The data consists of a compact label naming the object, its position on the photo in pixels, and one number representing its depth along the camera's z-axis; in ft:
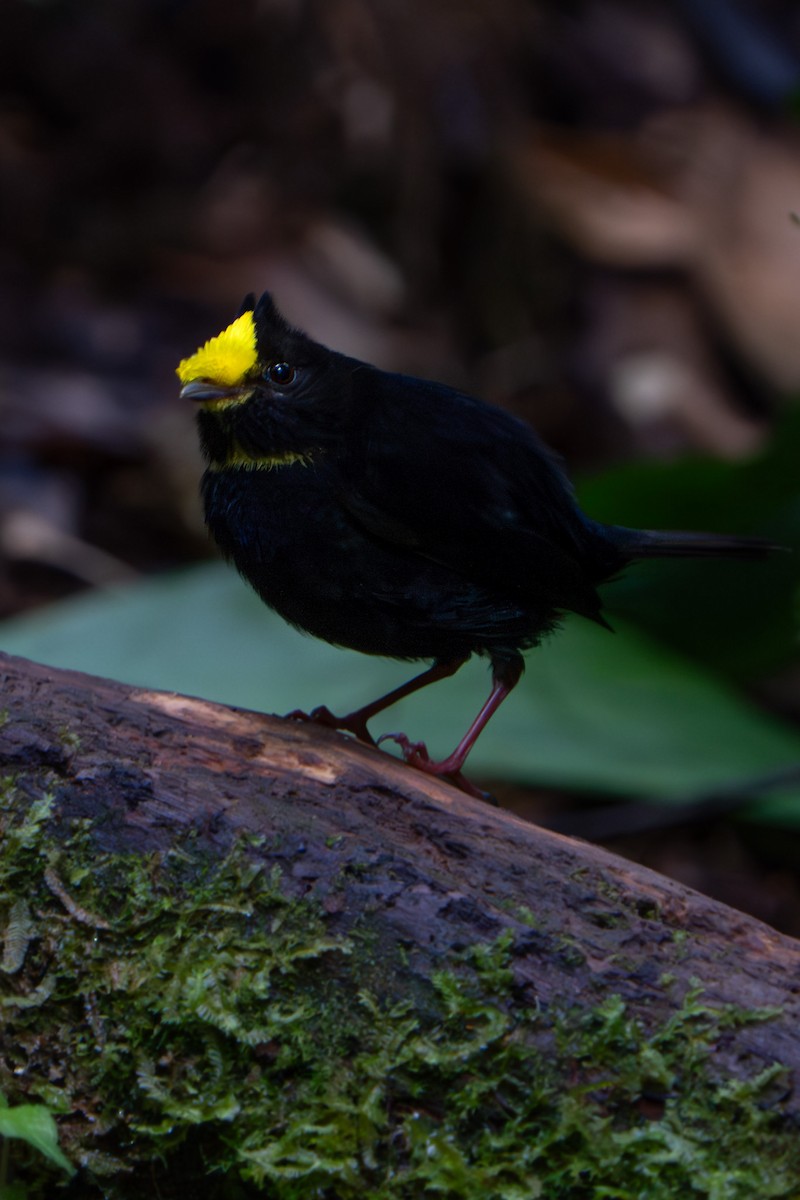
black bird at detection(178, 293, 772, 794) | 19.54
